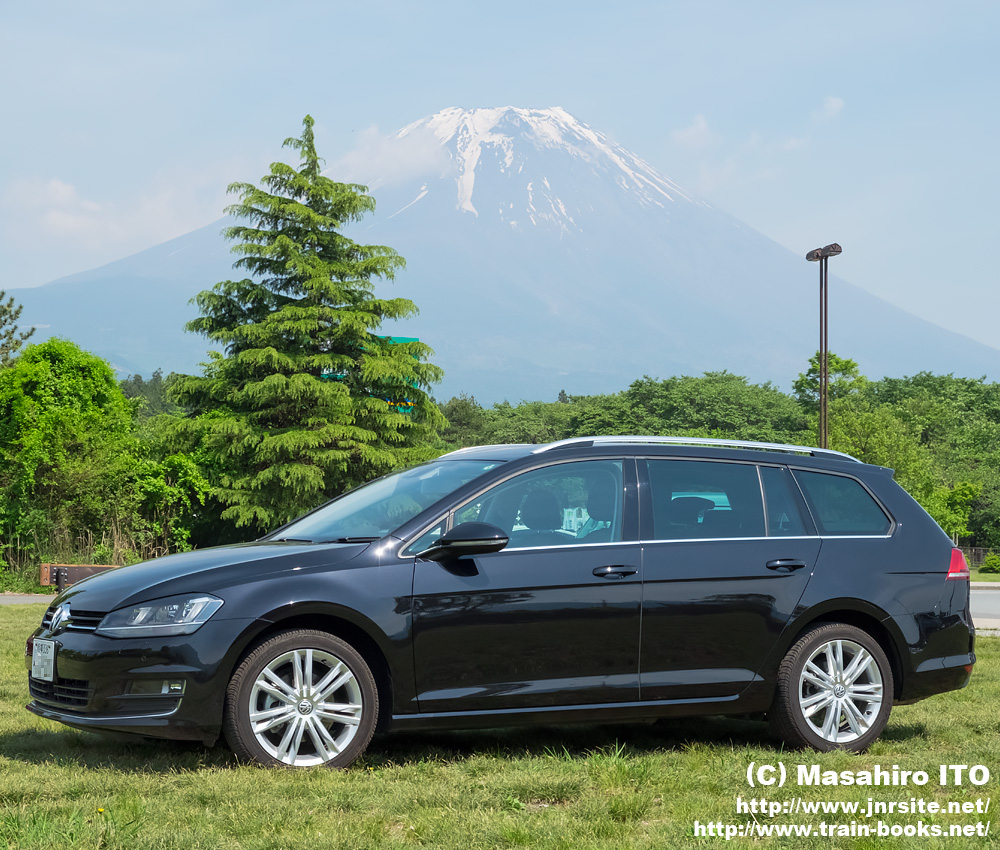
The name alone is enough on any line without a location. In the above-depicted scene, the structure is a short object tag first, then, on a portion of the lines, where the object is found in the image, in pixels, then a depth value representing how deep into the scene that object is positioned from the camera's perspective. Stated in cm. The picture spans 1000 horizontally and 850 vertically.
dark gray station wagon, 549
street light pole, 2859
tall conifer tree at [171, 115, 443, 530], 3603
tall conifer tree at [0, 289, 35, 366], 7312
